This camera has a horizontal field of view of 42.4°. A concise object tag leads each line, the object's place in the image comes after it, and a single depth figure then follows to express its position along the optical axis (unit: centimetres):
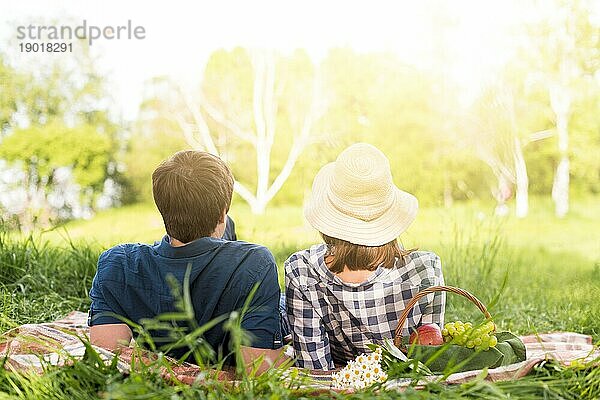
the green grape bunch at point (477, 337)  212
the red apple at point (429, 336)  221
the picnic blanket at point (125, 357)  203
